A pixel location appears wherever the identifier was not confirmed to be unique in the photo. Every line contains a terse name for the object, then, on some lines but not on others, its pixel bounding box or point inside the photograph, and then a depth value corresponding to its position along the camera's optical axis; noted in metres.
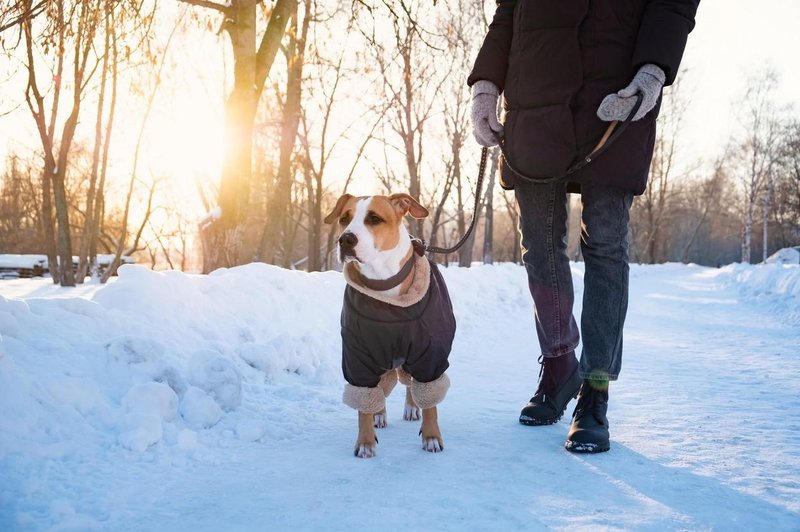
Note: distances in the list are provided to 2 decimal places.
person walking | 2.25
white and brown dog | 2.35
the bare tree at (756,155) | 31.33
